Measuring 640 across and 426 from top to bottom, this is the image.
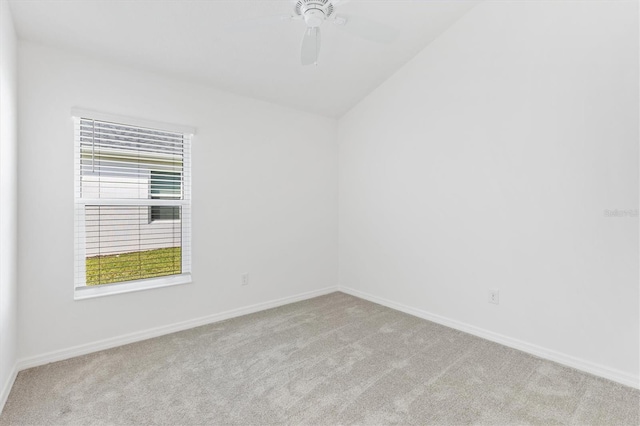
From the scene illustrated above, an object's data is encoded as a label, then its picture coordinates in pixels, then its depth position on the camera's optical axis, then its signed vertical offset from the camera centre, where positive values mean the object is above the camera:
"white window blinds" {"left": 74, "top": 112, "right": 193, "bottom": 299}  2.53 +0.05
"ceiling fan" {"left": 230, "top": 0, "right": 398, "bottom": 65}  1.89 +1.16
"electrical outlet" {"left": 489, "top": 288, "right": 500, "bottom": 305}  2.70 -0.70
